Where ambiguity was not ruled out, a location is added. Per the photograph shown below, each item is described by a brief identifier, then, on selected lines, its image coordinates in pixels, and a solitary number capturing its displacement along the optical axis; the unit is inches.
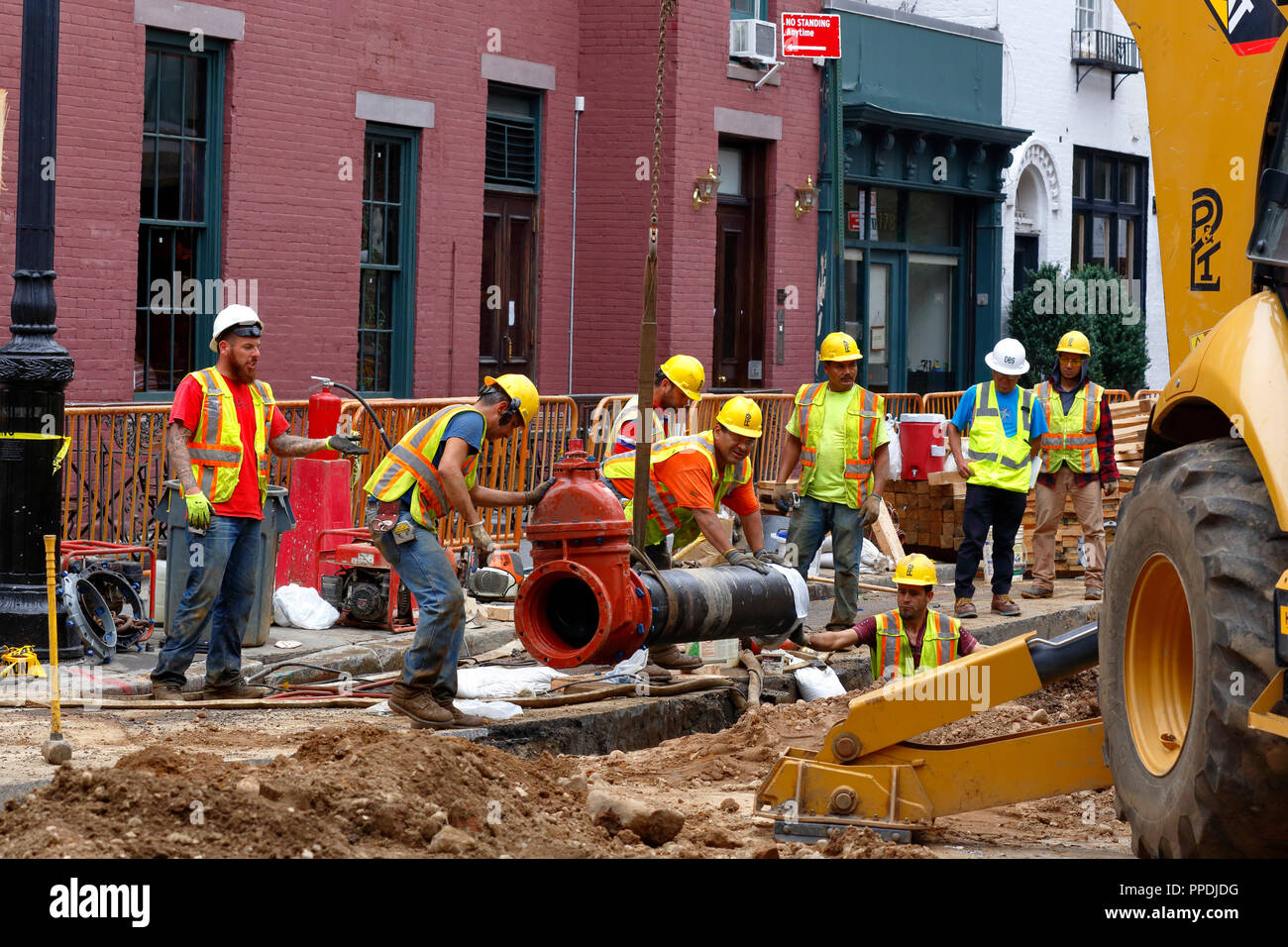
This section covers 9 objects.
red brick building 533.0
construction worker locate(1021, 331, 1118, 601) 552.1
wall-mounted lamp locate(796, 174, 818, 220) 786.8
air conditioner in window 742.5
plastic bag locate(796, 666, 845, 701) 417.4
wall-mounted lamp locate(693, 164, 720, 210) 726.5
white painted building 955.3
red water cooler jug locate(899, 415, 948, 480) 635.5
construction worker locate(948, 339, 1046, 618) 520.1
